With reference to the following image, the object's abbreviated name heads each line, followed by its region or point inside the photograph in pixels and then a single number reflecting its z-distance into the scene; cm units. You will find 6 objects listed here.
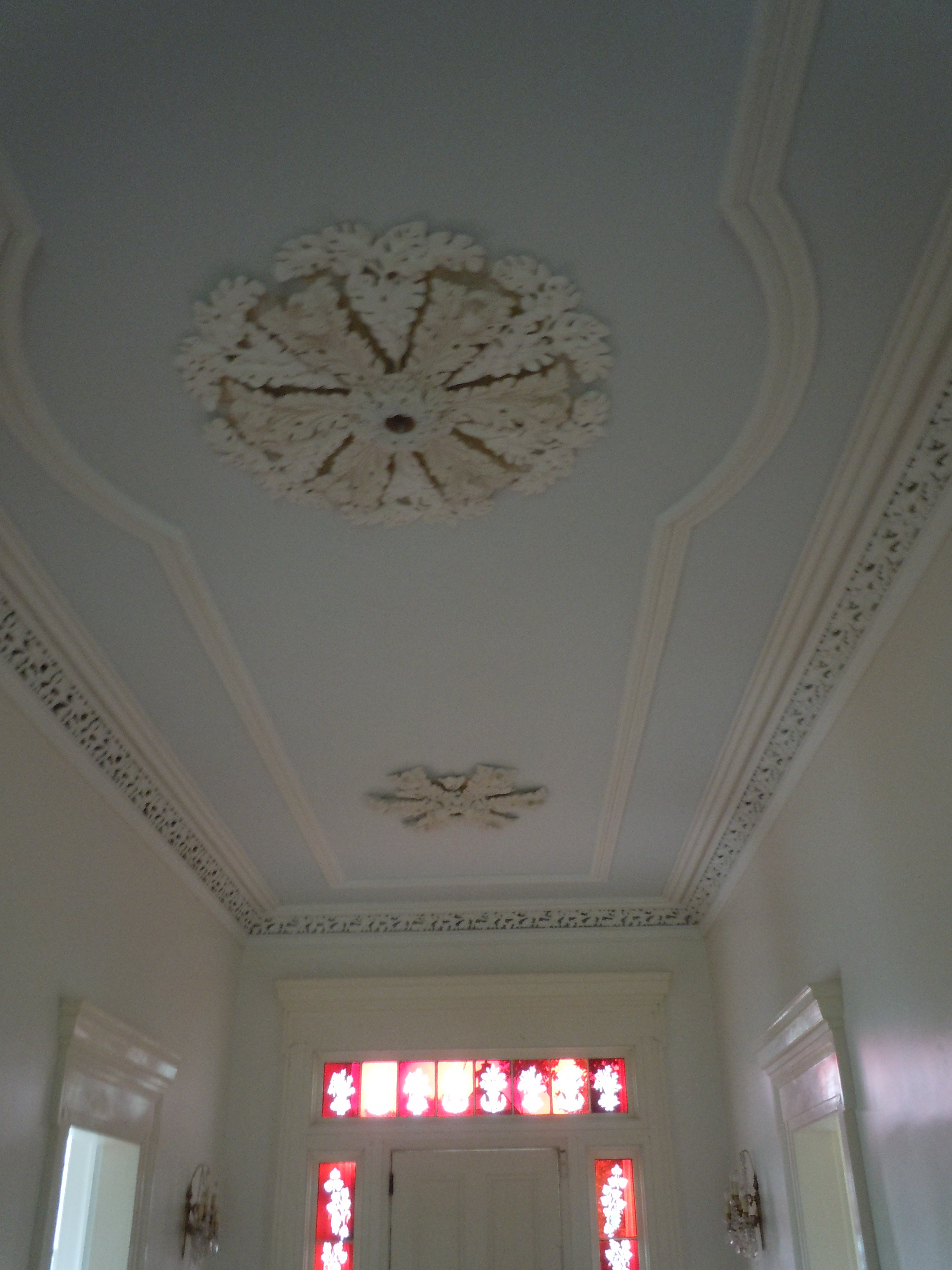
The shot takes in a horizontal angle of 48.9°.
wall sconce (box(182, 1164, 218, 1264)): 560
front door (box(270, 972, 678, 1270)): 619
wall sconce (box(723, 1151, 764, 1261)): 543
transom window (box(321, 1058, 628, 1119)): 656
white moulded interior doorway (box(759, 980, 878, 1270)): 390
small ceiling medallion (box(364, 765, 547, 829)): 521
